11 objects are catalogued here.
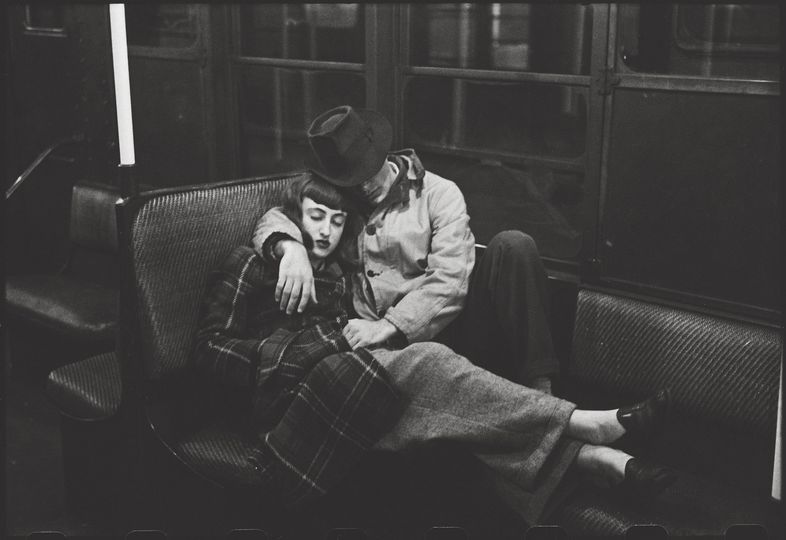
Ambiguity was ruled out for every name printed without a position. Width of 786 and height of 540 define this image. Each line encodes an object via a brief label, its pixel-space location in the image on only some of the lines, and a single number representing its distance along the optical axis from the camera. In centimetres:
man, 272
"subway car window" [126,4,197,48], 434
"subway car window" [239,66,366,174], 385
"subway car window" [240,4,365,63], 373
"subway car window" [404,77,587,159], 312
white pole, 237
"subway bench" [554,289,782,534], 236
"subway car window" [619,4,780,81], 262
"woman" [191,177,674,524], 237
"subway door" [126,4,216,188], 433
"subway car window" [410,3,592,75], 307
